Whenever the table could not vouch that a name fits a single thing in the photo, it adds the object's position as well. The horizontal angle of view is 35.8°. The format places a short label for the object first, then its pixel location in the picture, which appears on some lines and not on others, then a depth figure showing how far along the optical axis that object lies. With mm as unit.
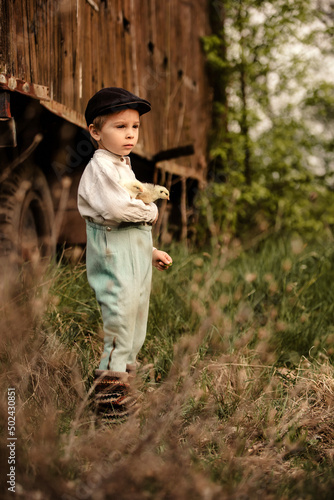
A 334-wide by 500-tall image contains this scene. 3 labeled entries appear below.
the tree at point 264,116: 8211
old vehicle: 3449
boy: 2504
